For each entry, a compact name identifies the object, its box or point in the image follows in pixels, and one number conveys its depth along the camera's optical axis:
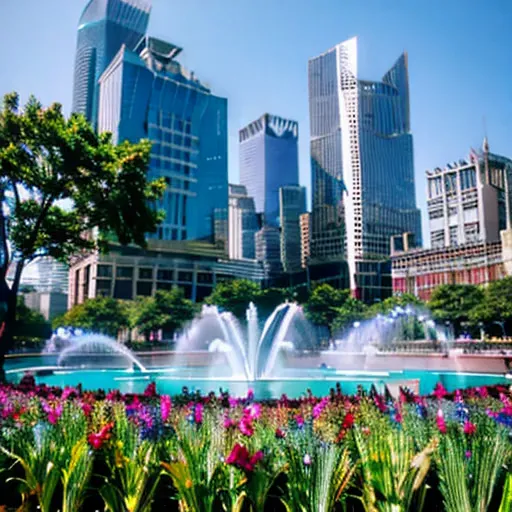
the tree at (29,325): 63.74
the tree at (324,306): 67.88
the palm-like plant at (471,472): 3.76
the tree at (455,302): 58.06
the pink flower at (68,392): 10.79
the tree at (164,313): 61.34
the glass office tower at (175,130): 93.12
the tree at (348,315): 63.81
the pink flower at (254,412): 6.54
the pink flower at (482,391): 10.70
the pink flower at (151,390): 11.98
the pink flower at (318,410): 7.27
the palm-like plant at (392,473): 3.99
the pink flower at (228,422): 5.69
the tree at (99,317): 60.59
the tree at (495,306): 53.25
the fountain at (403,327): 60.09
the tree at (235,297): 67.19
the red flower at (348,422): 5.93
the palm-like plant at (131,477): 4.44
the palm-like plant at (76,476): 4.59
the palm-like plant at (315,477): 4.09
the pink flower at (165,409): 6.74
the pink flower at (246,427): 5.52
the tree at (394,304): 62.05
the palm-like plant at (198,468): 4.17
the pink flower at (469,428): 5.21
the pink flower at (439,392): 10.47
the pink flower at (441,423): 5.41
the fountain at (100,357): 42.50
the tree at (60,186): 19.36
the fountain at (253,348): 28.25
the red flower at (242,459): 4.06
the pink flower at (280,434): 5.65
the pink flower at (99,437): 4.93
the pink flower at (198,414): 7.15
